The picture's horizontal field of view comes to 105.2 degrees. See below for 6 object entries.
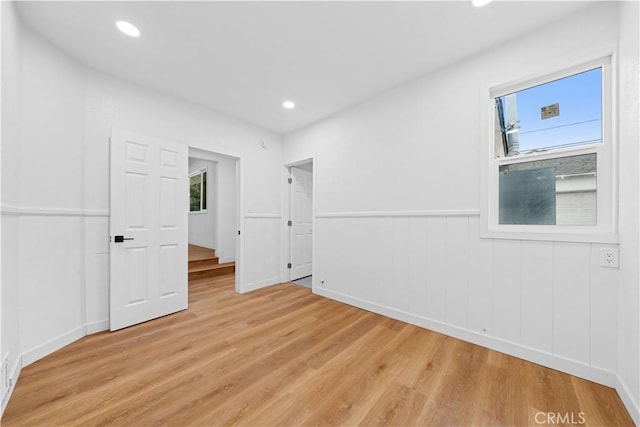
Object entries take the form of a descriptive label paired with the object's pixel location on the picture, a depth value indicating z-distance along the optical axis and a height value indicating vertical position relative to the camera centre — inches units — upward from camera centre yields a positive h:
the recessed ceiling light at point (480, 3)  66.6 +57.9
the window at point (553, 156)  68.1 +17.7
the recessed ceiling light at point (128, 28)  74.5 +57.4
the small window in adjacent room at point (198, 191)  252.8 +22.1
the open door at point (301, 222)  169.3 -6.3
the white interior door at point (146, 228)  97.5 -6.9
